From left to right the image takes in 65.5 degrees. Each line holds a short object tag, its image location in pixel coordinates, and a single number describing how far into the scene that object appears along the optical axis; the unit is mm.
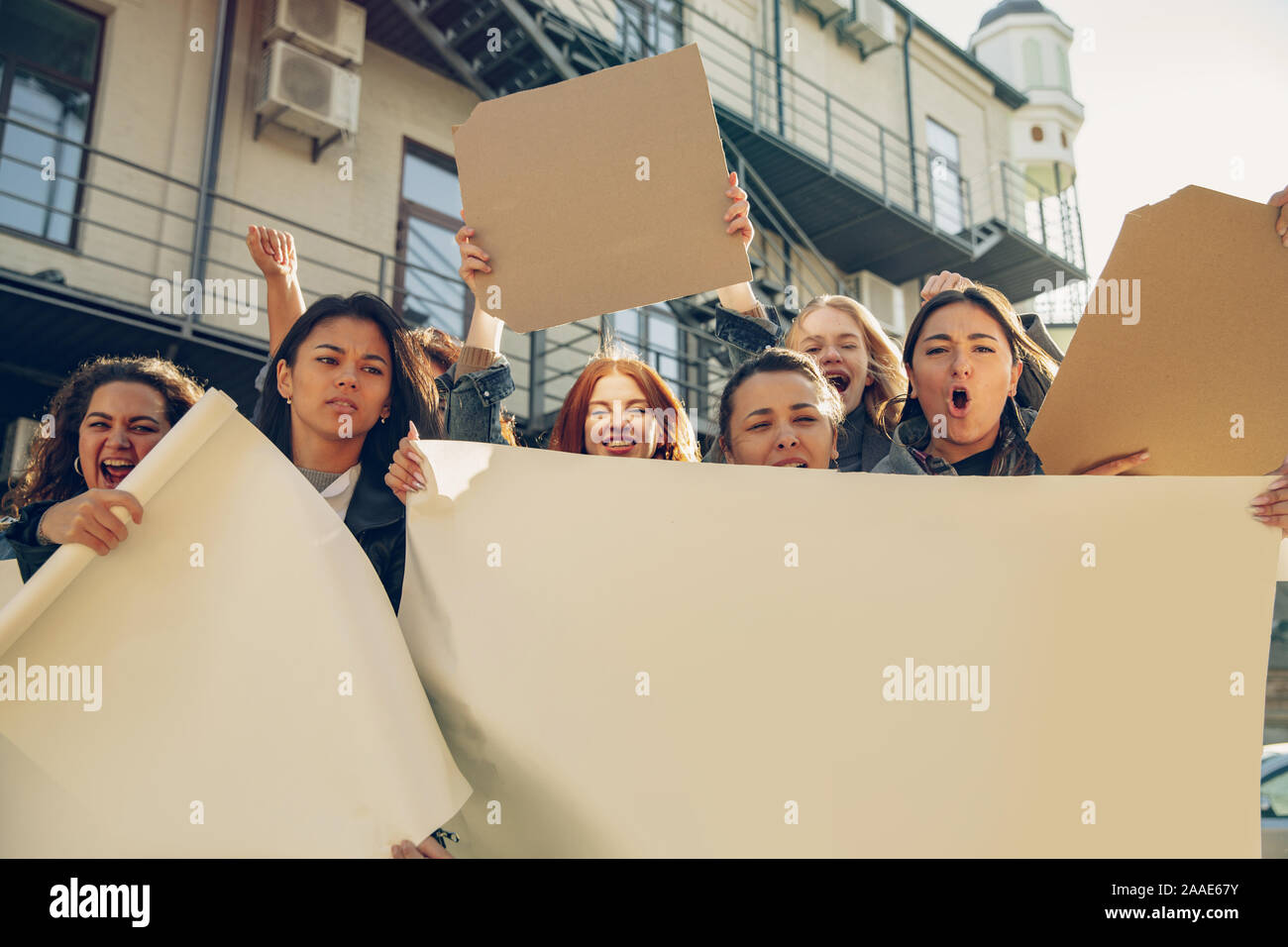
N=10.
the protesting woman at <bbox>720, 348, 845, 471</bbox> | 2358
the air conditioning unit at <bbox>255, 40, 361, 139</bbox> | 7849
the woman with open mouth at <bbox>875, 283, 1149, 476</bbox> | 2248
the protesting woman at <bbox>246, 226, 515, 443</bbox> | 2336
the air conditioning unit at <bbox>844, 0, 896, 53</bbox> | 12797
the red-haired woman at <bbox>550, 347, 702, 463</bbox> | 2529
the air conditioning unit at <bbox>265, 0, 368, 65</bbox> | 8008
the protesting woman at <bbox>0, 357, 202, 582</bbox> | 2229
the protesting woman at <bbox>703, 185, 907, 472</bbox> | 2799
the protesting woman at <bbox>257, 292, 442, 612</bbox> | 2268
